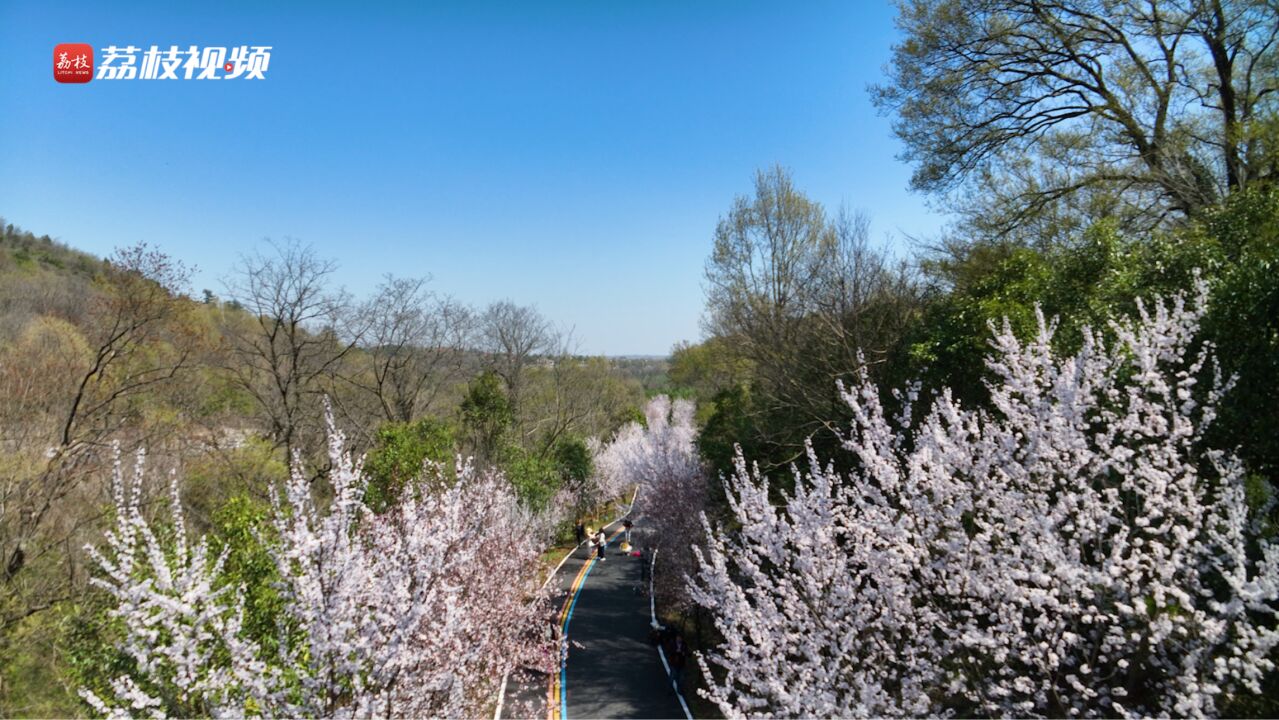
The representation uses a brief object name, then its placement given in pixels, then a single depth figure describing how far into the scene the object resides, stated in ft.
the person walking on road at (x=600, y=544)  86.07
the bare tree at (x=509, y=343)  114.11
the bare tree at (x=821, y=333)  41.93
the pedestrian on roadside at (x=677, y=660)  47.09
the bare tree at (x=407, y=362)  81.25
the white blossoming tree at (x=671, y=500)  57.57
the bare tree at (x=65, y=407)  32.45
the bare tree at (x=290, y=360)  65.21
